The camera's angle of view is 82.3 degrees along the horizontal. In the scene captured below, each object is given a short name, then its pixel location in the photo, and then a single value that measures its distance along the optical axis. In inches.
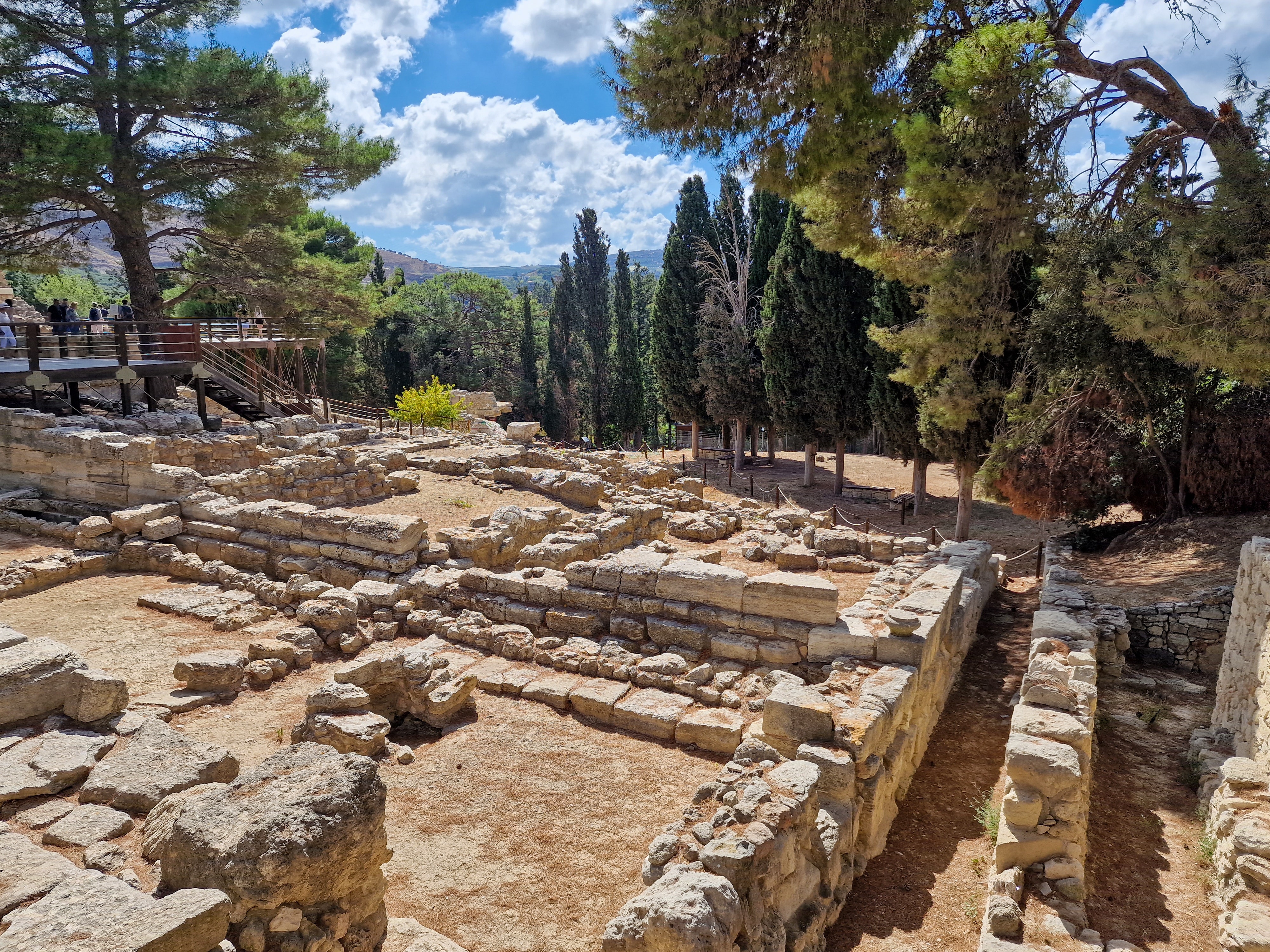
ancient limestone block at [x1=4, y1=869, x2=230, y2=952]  114.0
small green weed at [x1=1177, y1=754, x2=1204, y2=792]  266.2
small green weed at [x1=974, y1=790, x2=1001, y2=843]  231.9
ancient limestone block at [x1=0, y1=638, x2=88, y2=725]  213.3
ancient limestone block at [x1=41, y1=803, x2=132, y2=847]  163.8
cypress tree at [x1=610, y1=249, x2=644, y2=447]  1406.3
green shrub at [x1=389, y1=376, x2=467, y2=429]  920.9
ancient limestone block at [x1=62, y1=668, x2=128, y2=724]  220.4
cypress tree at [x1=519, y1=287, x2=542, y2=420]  1609.3
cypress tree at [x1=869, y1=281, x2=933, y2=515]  728.3
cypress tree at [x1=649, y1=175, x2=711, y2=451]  1115.3
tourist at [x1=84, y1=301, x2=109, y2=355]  909.2
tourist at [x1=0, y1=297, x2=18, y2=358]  612.8
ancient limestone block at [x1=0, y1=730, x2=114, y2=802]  183.5
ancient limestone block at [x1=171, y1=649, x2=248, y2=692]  275.1
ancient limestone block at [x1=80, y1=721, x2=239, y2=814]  178.2
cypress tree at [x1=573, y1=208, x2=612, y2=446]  1488.7
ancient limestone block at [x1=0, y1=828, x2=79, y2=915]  131.0
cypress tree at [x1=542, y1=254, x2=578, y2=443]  1542.8
